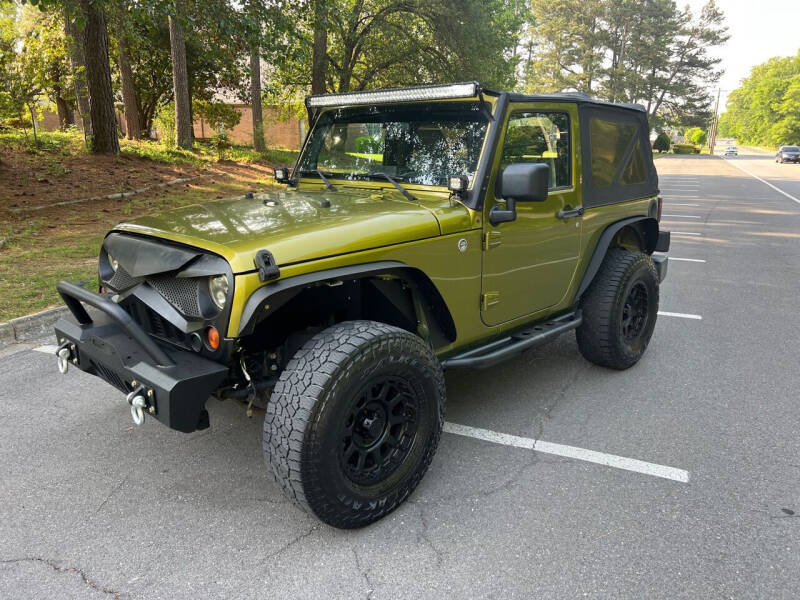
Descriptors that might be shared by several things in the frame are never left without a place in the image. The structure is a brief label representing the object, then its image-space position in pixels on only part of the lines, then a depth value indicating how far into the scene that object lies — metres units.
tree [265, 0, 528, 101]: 16.62
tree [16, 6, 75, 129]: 15.62
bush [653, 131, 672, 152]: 53.97
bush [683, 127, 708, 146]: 77.50
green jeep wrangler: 2.36
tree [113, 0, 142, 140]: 16.05
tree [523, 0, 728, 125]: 57.66
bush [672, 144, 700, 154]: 61.88
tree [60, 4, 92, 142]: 13.84
